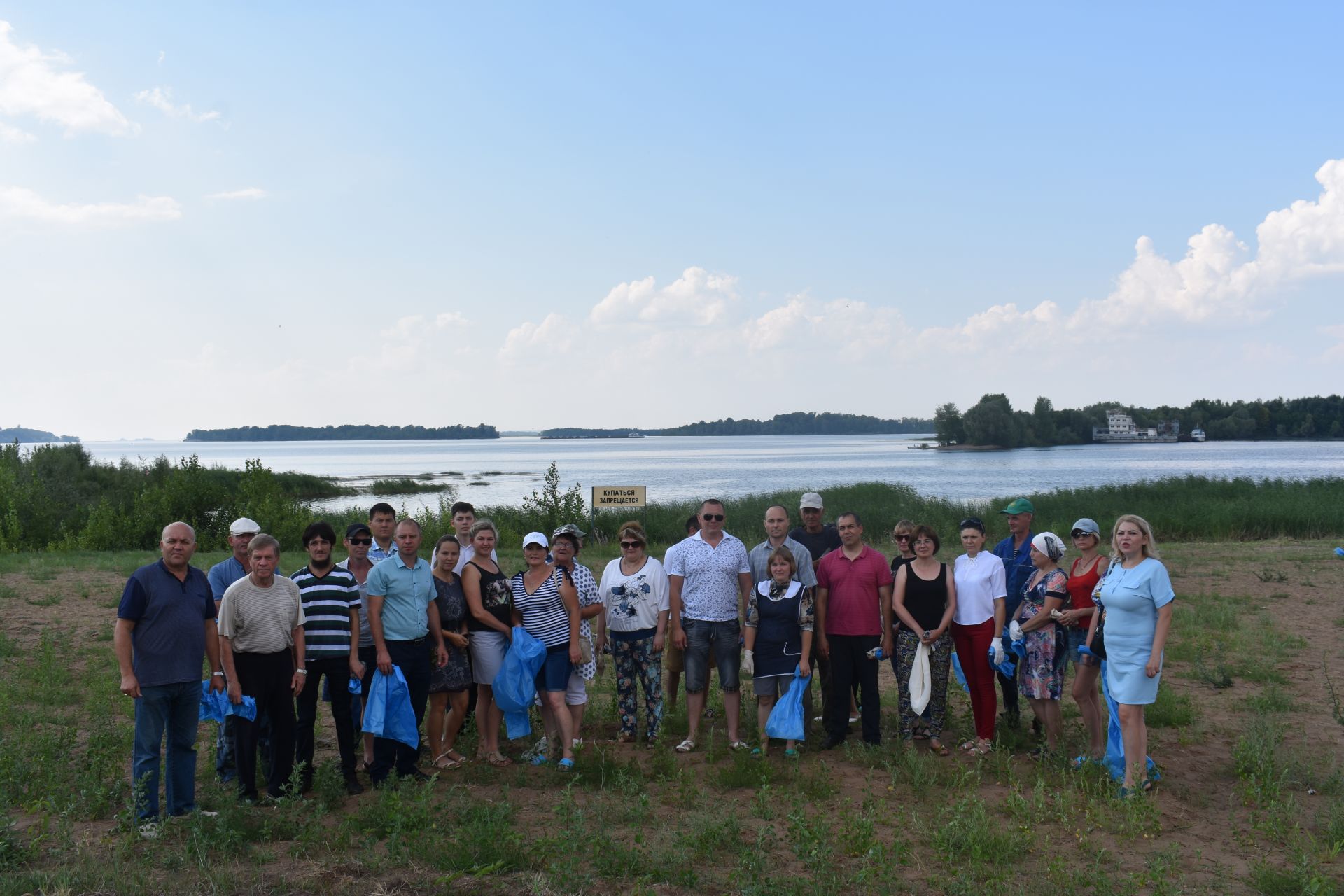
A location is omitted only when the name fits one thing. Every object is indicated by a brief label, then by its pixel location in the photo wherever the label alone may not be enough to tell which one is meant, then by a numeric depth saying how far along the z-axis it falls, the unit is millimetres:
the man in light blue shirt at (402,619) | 6051
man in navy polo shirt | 5184
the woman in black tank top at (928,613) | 6793
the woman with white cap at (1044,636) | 6410
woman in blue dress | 5586
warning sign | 16125
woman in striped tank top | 6586
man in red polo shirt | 6879
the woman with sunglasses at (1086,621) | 6242
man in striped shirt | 5836
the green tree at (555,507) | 21391
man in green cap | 7043
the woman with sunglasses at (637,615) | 6852
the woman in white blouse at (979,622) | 6688
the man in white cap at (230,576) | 6141
